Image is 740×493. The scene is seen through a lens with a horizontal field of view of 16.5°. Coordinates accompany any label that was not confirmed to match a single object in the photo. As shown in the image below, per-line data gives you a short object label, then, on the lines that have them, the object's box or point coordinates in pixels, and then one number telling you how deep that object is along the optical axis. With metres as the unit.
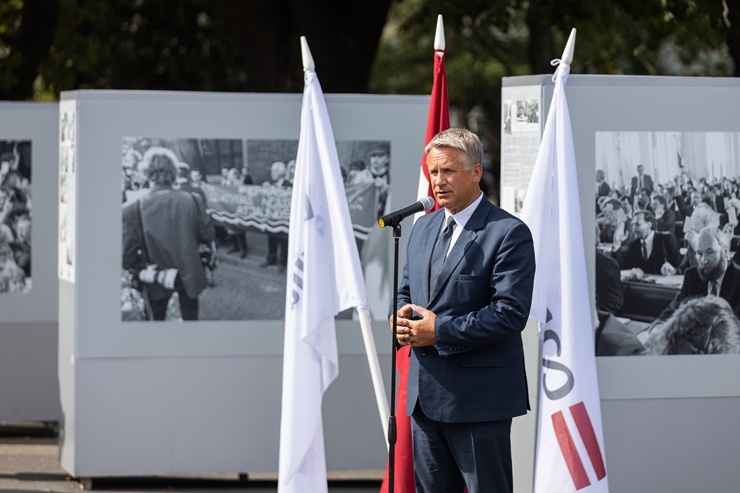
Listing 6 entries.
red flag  12.81
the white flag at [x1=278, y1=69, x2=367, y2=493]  13.13
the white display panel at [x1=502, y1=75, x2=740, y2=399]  12.60
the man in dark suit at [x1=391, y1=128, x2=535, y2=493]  9.62
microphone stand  9.82
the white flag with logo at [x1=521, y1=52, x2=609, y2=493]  11.47
